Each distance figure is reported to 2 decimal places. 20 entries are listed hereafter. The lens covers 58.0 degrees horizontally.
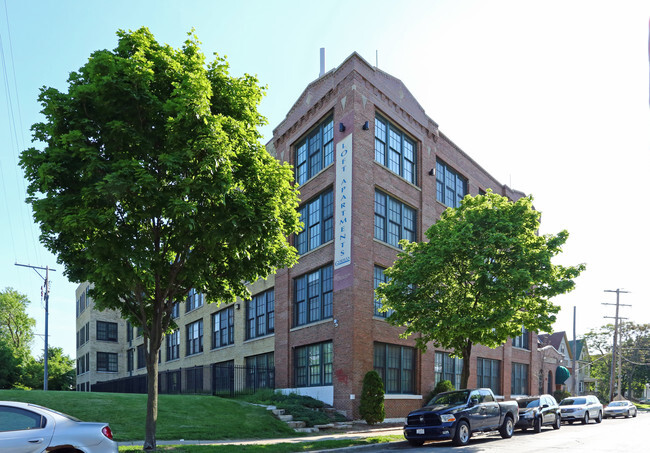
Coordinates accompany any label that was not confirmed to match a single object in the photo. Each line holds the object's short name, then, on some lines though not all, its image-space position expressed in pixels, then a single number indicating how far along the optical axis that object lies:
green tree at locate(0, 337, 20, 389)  48.62
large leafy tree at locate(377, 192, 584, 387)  20.02
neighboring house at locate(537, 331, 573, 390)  55.28
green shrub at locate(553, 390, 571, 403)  51.31
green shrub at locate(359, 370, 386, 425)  22.55
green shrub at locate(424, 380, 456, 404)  27.22
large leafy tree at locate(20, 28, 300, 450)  12.27
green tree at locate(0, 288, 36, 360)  73.94
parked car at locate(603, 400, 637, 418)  40.38
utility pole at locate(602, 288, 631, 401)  60.06
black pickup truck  17.02
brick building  24.78
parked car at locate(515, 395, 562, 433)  22.30
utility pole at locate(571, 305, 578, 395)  53.16
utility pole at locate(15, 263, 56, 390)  41.18
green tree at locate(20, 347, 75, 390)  54.19
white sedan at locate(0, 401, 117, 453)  8.36
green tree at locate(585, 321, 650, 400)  81.00
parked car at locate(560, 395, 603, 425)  29.45
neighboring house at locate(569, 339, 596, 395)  88.62
